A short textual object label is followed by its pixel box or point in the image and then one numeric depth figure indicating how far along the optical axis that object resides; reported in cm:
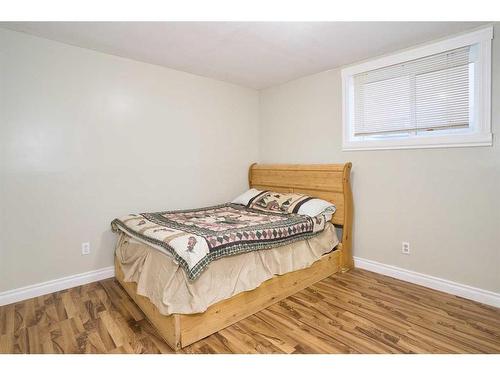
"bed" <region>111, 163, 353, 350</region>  184
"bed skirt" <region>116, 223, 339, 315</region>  182
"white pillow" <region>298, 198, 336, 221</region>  301
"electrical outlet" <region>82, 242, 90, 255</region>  280
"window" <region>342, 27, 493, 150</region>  234
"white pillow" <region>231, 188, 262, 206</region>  362
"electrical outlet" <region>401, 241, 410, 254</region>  282
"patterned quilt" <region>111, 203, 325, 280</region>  188
